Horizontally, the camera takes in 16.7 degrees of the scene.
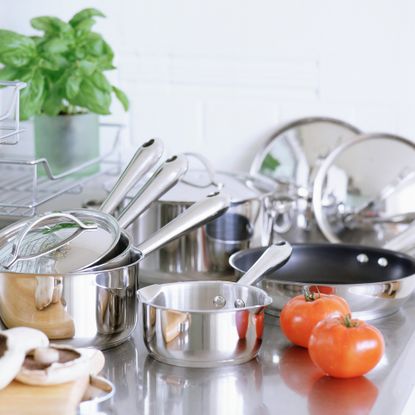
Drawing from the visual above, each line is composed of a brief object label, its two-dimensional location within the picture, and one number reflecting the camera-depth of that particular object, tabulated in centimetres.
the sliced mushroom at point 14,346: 139
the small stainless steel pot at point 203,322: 151
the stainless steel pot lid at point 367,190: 209
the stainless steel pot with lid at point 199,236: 183
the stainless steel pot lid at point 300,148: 217
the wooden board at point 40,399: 137
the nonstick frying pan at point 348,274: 167
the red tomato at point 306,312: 158
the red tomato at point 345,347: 149
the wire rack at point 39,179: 182
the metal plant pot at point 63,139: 202
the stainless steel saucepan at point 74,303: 152
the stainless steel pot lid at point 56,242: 154
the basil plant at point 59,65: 198
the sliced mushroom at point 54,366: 139
